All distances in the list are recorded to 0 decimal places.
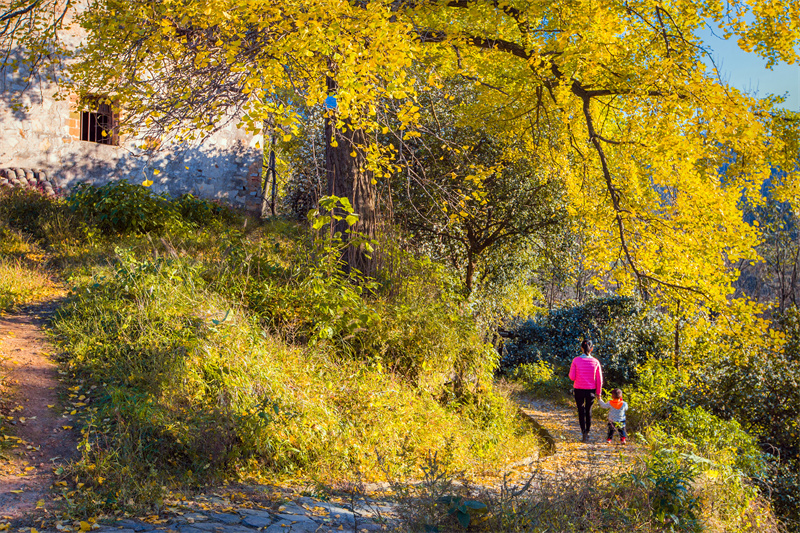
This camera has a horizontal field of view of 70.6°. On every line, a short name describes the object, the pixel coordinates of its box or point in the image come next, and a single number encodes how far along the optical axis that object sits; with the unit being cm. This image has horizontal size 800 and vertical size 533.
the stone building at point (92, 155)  1123
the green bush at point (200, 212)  1196
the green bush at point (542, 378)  1527
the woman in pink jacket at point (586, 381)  877
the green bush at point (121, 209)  1020
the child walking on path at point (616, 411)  895
